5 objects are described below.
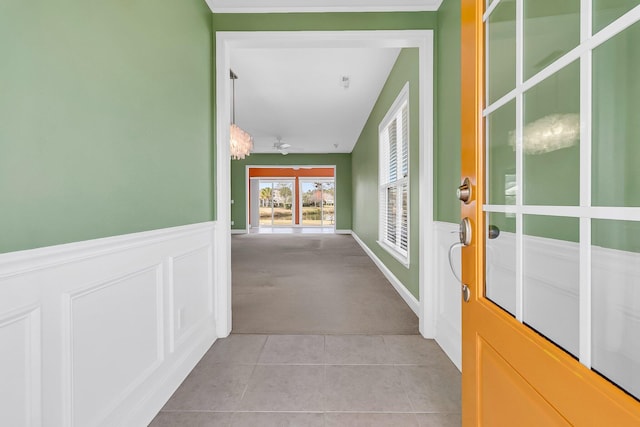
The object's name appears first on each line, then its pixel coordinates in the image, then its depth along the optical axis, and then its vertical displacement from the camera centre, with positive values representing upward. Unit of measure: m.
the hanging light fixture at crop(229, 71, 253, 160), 4.42 +1.01
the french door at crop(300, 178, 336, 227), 13.80 +0.42
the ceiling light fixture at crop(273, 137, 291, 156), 7.74 +1.63
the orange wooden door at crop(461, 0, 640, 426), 0.61 -0.32
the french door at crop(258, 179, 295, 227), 13.77 +0.33
